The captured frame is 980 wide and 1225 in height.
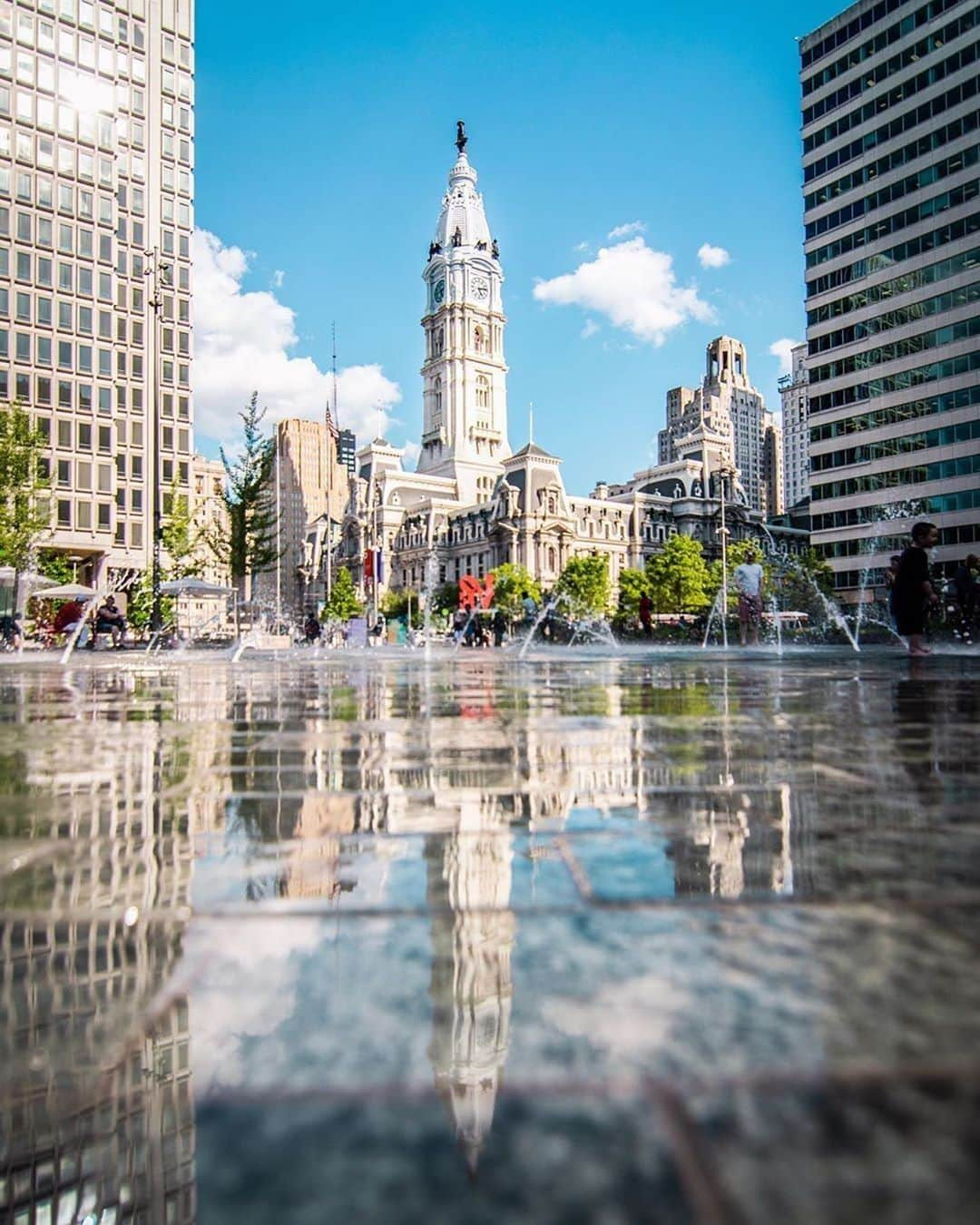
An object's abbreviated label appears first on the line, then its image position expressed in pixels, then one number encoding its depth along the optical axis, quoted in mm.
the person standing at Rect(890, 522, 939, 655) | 11742
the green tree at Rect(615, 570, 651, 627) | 92000
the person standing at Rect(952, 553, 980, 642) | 19725
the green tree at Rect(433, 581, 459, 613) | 113750
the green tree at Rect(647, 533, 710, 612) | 88375
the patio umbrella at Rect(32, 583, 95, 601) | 34594
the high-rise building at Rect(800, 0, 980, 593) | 59562
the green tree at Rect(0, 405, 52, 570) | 32406
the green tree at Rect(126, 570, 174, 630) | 44475
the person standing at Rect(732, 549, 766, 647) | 19094
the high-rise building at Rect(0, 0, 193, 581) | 52219
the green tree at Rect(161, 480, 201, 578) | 45625
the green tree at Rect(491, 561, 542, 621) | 102125
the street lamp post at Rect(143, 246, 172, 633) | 36531
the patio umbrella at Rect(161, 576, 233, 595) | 38312
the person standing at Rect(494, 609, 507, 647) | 43141
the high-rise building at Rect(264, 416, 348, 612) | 171688
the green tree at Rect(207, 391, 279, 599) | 38094
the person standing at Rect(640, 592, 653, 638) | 30480
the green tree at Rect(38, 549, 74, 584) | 46472
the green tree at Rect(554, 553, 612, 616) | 98281
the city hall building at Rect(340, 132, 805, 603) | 115750
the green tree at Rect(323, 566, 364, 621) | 122750
